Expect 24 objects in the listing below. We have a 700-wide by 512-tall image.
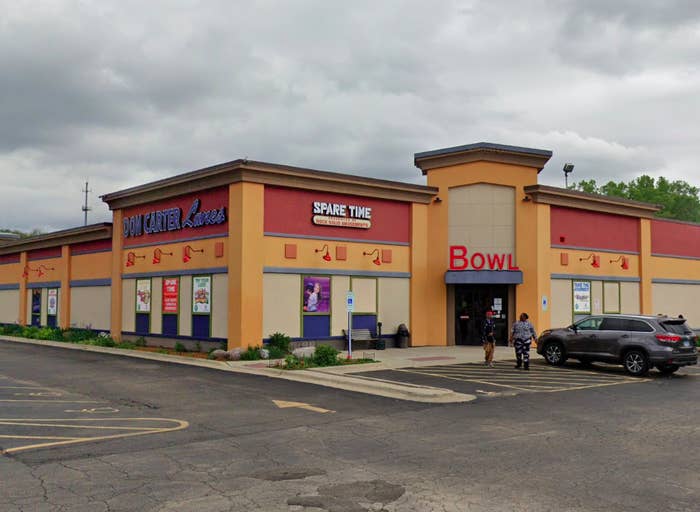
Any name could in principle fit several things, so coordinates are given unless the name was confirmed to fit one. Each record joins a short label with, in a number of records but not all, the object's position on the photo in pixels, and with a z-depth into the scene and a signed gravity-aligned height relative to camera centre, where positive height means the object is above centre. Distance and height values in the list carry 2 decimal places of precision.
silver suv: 19.83 -1.34
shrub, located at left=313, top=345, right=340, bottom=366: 21.28 -1.92
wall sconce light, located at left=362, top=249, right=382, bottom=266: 28.08 +1.62
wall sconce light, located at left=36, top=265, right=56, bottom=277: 39.56 +1.43
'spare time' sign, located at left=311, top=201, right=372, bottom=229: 26.62 +3.29
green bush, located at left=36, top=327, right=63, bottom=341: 34.50 -2.08
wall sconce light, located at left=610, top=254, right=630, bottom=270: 33.28 +1.85
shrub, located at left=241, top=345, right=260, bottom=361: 23.17 -2.04
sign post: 21.88 -0.15
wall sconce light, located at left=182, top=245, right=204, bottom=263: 27.22 +1.73
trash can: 28.42 -1.65
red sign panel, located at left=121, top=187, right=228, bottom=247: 25.92 +3.19
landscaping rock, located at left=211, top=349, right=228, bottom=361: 23.36 -2.06
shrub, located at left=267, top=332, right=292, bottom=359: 24.56 -1.69
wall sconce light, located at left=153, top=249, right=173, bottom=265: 28.94 +1.73
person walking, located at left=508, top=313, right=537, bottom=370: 21.17 -1.29
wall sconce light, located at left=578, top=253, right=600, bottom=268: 31.86 +1.86
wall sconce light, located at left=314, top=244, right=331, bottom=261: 26.72 +1.68
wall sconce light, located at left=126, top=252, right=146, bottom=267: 30.81 +1.68
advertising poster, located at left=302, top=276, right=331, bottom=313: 26.11 +0.08
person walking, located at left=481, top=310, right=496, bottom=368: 22.05 -1.32
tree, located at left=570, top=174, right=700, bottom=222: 91.25 +14.34
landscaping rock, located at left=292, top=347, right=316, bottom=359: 22.45 -1.88
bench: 27.05 -1.70
